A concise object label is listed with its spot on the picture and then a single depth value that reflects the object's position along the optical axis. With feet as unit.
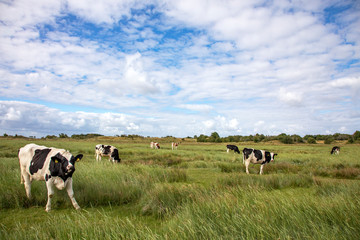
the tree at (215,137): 317.24
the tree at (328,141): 251.97
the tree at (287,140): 266.69
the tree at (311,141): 263.08
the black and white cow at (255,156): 50.72
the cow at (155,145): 145.89
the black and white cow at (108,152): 65.53
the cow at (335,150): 111.47
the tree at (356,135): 249.75
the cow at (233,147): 124.59
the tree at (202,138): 323.63
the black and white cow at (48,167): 21.34
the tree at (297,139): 274.32
